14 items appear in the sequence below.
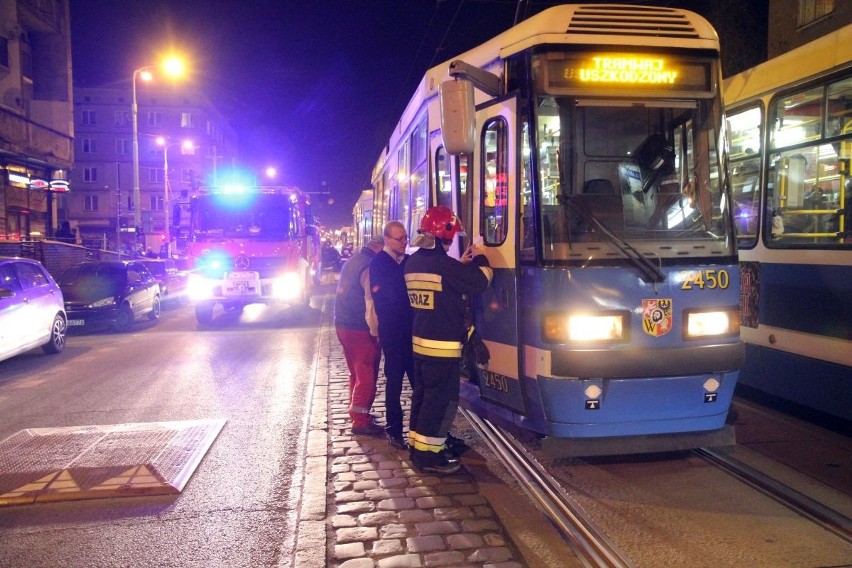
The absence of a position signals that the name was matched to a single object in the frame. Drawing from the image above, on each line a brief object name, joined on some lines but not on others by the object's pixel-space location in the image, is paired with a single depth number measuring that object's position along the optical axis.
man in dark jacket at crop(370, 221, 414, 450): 6.12
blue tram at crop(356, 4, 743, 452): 4.90
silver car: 10.34
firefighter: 5.31
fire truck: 15.05
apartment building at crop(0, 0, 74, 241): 24.11
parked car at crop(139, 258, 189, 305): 21.17
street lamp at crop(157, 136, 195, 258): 29.23
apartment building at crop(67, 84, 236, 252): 61.28
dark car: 14.57
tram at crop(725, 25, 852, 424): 6.14
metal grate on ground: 5.23
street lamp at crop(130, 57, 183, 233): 25.31
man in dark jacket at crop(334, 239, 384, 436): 6.61
